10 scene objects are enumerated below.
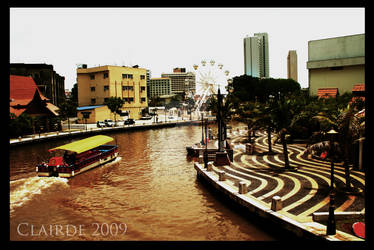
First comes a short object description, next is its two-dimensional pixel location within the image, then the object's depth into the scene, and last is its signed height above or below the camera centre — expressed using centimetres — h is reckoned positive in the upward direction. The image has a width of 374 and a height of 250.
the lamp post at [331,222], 1072 -420
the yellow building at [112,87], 8594 +877
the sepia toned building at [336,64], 5153 +865
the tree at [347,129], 1552 -102
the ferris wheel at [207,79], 5131 +632
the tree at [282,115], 2245 -32
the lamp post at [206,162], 2433 -416
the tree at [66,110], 6481 +134
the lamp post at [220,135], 2531 -206
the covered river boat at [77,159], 2541 -429
